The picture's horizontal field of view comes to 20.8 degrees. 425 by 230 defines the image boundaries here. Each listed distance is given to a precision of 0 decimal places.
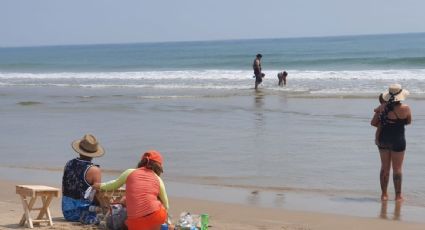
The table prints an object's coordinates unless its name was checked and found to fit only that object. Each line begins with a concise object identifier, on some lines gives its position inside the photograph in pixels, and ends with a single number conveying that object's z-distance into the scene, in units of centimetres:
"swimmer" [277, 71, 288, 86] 4519
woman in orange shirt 1002
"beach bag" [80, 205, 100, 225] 1152
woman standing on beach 1375
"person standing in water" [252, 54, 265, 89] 4096
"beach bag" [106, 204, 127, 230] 1068
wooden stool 1116
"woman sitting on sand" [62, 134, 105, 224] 1151
